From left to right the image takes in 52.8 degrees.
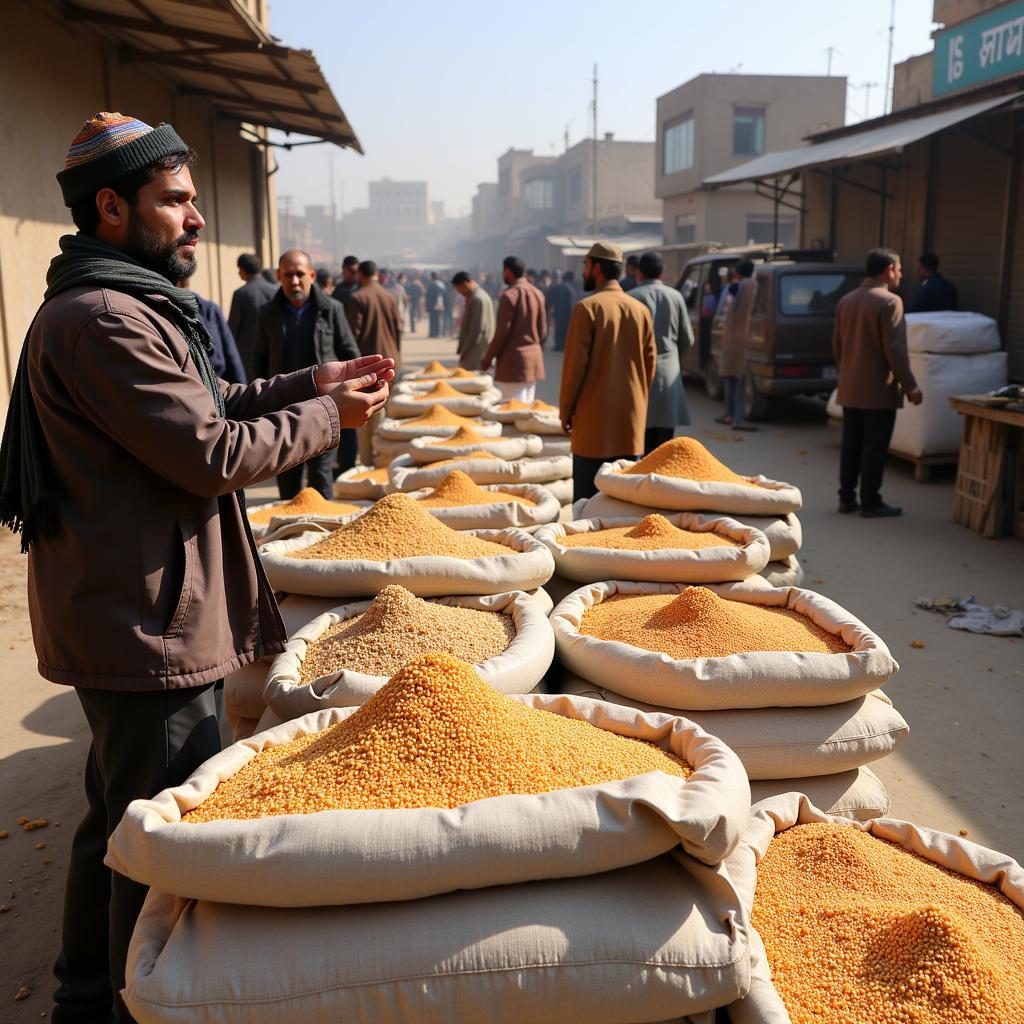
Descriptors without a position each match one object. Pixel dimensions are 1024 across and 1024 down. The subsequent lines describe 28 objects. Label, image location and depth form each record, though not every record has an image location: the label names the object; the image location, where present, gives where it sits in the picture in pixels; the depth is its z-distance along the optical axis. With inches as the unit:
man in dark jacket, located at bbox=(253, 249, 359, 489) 241.6
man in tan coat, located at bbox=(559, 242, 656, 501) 220.1
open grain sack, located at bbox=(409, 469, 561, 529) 153.9
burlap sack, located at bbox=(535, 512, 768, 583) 129.0
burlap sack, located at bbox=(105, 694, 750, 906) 59.8
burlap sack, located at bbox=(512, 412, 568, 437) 258.7
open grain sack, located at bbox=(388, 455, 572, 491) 187.9
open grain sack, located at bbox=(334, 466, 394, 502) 198.8
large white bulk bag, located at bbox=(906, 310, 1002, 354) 337.1
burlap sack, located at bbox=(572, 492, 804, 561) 154.9
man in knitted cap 74.4
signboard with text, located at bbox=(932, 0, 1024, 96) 453.4
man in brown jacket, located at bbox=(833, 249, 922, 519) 275.7
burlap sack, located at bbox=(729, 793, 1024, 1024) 70.8
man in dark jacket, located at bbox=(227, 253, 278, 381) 283.7
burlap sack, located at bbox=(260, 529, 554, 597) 116.6
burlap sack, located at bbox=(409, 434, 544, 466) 205.3
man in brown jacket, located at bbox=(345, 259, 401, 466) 348.5
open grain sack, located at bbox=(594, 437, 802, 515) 156.6
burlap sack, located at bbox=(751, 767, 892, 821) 104.1
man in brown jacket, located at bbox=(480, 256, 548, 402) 343.6
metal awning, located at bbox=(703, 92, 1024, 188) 394.3
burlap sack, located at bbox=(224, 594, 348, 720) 112.9
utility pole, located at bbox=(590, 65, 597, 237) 1633.9
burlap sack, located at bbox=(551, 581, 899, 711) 99.1
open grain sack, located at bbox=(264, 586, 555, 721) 93.9
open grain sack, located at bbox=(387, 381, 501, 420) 275.6
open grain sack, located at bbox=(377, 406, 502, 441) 235.1
